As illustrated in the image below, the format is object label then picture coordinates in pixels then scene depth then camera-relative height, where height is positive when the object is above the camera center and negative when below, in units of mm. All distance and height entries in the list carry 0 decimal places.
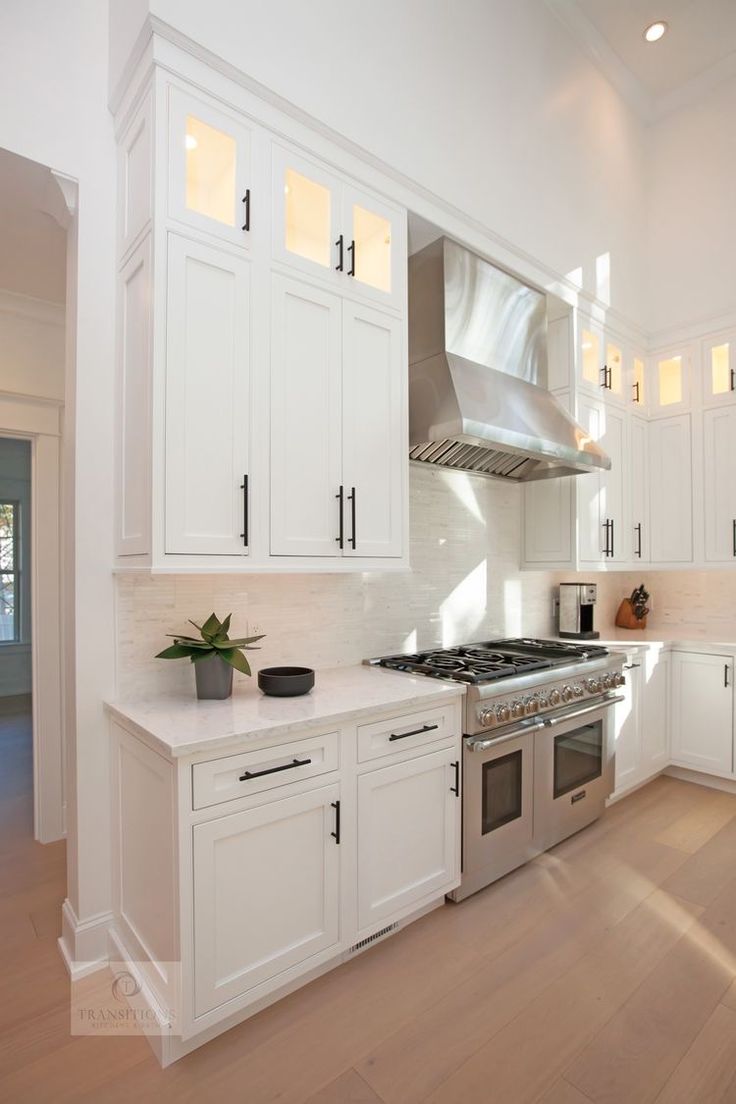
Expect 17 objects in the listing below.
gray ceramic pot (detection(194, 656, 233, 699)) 2080 -450
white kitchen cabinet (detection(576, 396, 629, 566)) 3516 +370
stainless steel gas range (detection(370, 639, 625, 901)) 2371 -881
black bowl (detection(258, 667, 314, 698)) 2113 -485
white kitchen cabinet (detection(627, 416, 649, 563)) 3922 +466
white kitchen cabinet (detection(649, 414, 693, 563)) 3965 +450
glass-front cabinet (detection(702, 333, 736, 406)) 3779 +1245
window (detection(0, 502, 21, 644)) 6477 -206
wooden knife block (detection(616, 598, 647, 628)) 4375 -491
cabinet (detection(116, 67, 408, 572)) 1802 +713
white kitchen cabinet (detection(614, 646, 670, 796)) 3412 -1039
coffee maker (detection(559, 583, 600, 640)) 3758 -372
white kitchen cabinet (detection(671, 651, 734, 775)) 3607 -1028
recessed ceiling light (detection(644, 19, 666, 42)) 3570 +3317
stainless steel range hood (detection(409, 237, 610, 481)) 2562 +882
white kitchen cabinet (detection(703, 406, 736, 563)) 3766 +478
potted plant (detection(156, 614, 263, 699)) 2010 -362
